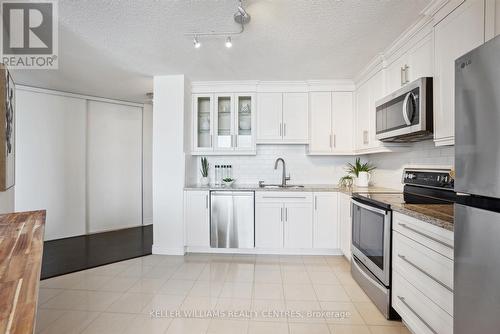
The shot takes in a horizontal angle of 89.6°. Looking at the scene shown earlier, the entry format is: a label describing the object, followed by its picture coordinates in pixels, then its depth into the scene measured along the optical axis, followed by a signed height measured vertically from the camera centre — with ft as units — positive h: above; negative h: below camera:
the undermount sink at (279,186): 11.80 -0.97
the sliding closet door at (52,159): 12.28 +0.33
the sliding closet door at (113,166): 14.47 -0.03
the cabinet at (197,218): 11.19 -2.34
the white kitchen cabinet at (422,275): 4.39 -2.20
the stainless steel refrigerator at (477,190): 2.87 -0.30
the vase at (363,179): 11.34 -0.59
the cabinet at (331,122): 11.85 +2.05
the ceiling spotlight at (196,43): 7.74 +3.79
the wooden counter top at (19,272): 1.79 -1.11
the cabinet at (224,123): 12.09 +2.06
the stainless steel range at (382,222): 6.17 -1.60
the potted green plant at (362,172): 11.35 -0.27
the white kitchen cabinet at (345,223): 9.64 -2.30
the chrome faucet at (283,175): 12.29 -0.45
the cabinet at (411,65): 6.62 +3.00
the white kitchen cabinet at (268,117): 12.06 +2.34
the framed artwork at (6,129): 5.79 +0.87
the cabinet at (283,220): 10.94 -2.36
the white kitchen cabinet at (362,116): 10.34 +2.13
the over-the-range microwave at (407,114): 6.31 +1.47
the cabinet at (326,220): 10.87 -2.34
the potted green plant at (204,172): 12.41 -0.32
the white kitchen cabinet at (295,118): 12.02 +2.28
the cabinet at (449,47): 4.99 +2.57
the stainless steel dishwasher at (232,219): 11.04 -2.34
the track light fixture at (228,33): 6.47 +3.94
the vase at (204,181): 12.37 -0.76
